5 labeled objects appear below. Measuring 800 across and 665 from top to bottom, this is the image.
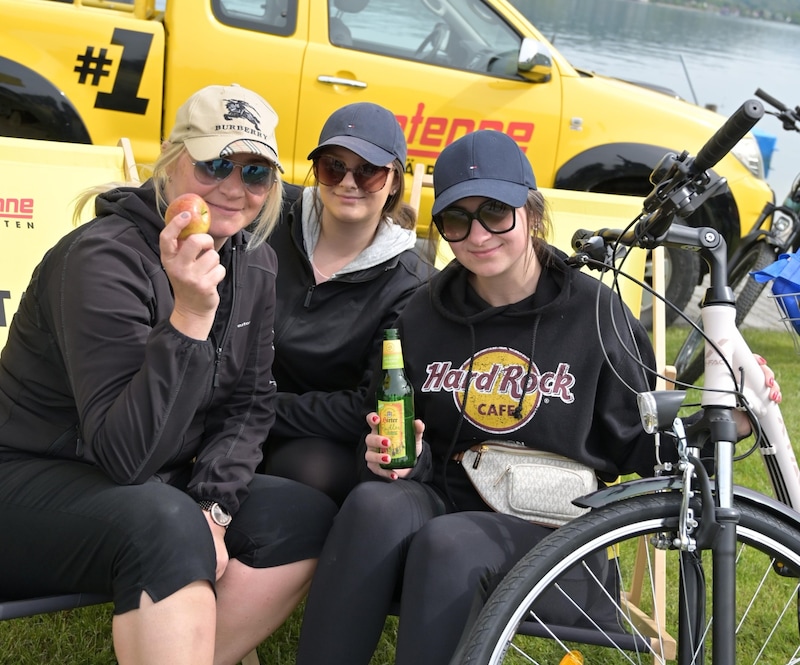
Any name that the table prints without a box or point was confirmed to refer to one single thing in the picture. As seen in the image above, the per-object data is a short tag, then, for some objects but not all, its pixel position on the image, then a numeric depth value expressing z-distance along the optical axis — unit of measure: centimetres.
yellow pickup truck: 511
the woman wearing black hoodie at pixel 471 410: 223
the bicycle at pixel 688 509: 195
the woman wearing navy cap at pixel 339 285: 291
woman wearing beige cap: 209
